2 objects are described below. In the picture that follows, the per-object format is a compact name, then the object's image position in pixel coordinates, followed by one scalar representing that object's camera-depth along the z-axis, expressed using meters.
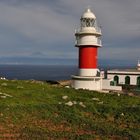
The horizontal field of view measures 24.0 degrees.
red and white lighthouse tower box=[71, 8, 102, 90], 38.78
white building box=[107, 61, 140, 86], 46.16
